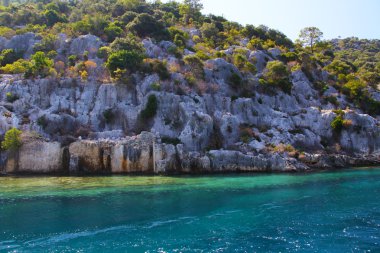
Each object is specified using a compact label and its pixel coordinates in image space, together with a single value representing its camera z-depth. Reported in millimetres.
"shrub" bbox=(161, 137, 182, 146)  48322
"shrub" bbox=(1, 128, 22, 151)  44094
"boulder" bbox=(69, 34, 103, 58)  68625
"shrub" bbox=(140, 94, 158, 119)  52875
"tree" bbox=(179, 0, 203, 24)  104575
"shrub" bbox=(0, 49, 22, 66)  64125
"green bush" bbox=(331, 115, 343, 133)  58094
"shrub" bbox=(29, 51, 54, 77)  55531
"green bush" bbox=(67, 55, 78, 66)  64125
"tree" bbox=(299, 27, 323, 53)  106562
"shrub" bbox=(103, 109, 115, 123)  53281
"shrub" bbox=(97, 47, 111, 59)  64938
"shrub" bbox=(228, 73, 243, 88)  65875
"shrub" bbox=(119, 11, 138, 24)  87912
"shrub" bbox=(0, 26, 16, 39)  71688
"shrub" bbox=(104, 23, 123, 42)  75250
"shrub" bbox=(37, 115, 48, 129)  48656
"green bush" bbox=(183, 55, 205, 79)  63781
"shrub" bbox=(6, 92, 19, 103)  51791
